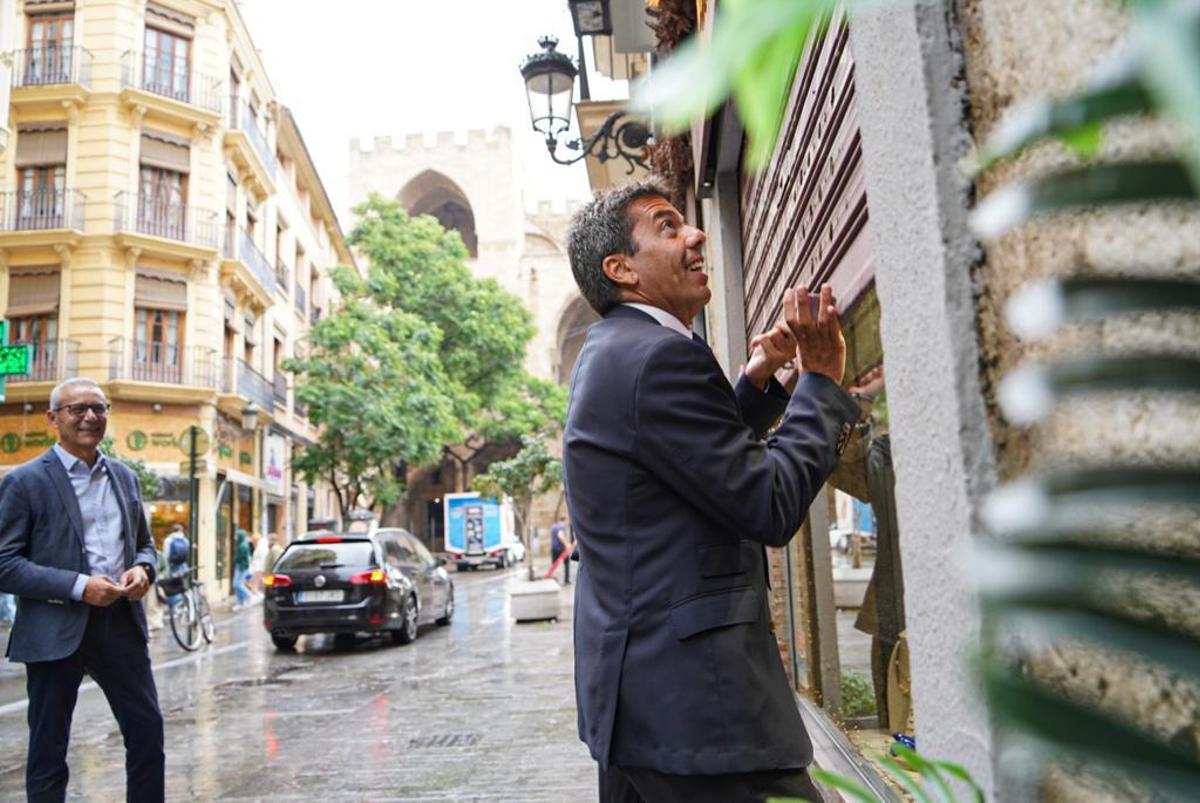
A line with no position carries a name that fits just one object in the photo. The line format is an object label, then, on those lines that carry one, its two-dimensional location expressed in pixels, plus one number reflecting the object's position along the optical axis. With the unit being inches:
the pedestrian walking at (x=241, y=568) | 895.1
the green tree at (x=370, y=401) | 1144.1
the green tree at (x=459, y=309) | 1507.1
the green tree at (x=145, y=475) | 803.1
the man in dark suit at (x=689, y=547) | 65.5
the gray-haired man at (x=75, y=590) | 147.5
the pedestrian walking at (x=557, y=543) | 1254.9
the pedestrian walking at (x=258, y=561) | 1008.2
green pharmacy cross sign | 467.8
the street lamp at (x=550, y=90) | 379.9
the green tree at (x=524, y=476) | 1038.4
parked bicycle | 520.4
